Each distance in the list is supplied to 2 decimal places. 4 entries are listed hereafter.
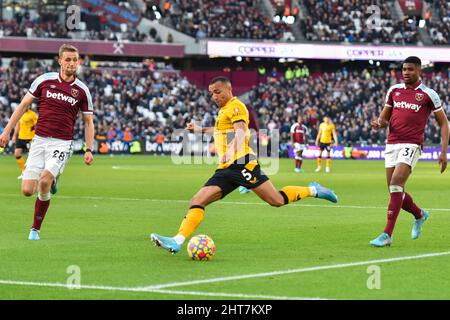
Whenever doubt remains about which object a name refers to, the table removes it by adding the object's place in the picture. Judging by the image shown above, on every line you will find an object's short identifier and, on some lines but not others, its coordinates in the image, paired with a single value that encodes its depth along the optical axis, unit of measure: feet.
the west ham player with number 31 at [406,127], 46.93
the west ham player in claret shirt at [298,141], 132.75
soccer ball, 40.14
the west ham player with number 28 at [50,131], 47.91
